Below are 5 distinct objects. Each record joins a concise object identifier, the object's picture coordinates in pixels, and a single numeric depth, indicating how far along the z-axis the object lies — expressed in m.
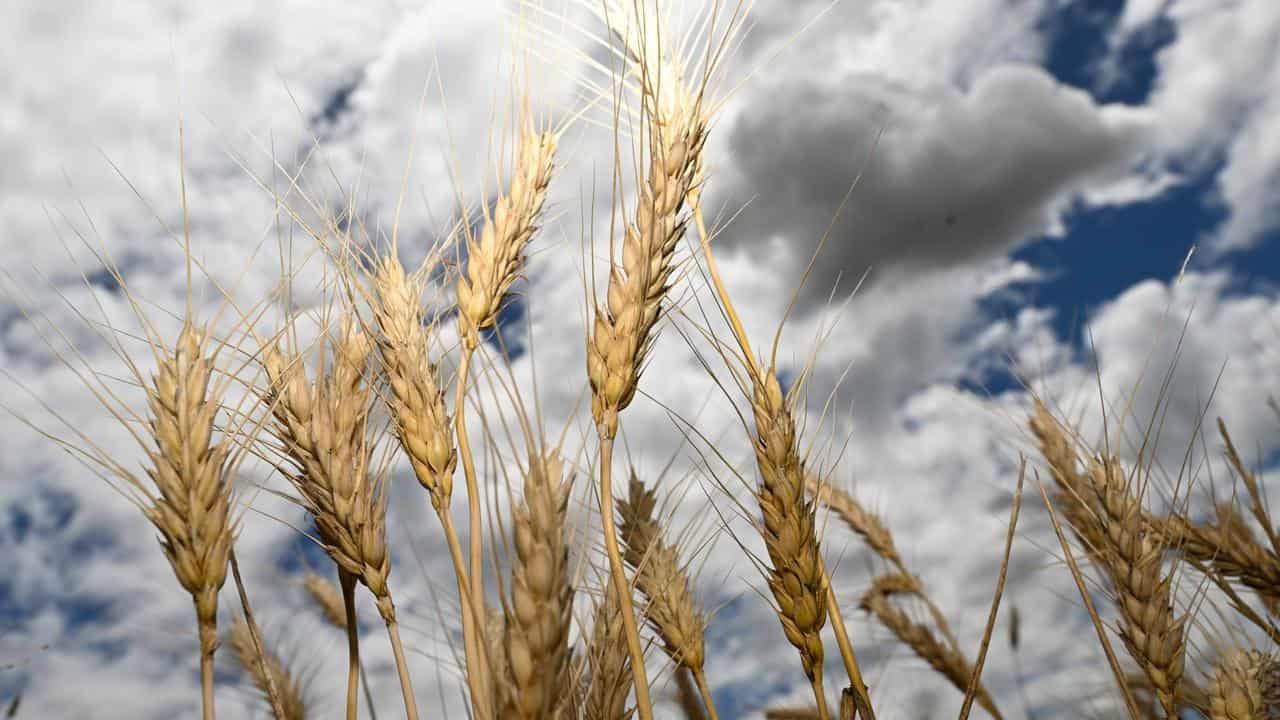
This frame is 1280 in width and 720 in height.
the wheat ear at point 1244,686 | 0.30
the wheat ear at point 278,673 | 0.44
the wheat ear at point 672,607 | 0.30
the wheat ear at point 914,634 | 0.53
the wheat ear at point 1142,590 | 0.28
